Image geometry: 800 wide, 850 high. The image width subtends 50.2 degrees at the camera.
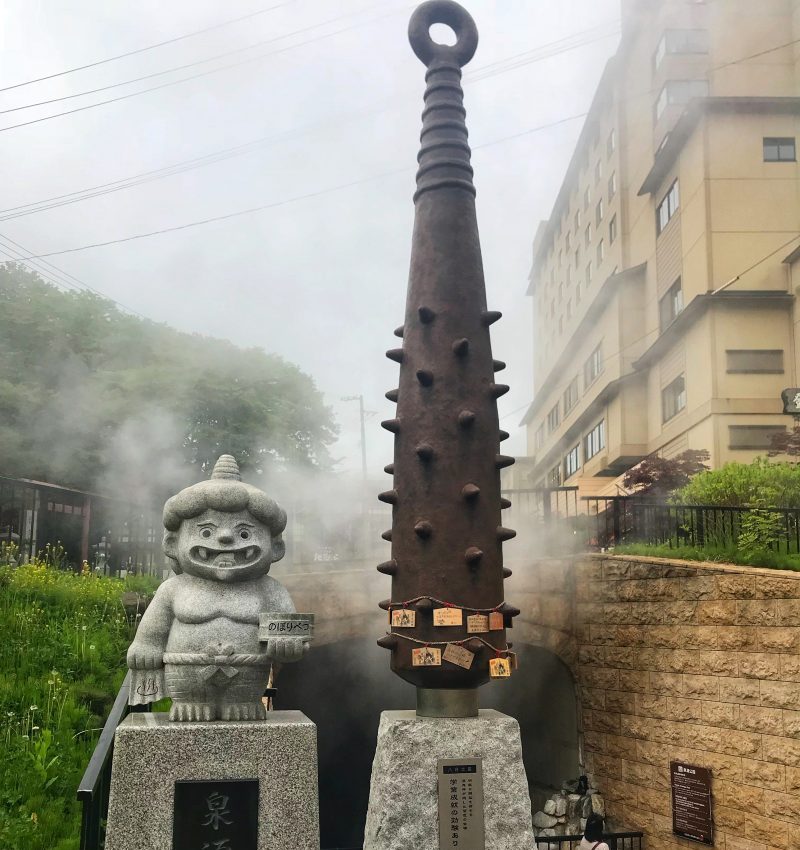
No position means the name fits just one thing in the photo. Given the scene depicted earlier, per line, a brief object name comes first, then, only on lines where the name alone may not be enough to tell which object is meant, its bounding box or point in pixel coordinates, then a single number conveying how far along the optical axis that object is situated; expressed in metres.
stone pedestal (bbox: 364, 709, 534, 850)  5.01
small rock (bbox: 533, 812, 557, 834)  8.99
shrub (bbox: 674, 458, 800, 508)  10.35
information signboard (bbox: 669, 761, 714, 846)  7.61
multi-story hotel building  15.02
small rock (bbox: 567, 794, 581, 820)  8.90
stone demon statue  4.58
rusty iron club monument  5.05
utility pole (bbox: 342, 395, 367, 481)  22.04
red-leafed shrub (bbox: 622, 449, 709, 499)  12.99
